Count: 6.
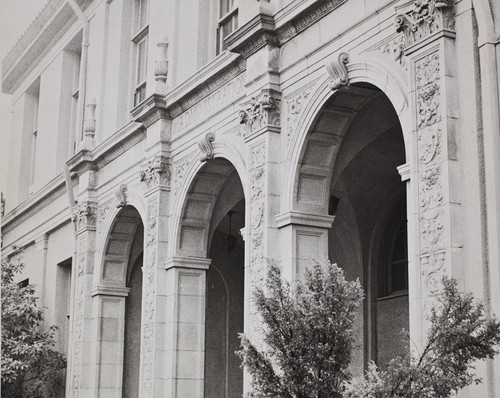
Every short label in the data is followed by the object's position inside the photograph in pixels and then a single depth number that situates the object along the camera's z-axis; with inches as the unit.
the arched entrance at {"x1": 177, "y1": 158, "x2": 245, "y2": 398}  912.3
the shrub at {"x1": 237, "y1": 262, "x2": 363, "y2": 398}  355.6
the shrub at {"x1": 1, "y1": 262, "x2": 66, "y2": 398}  948.6
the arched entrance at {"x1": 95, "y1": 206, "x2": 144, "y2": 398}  896.3
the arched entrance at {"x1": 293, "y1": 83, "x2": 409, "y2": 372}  715.4
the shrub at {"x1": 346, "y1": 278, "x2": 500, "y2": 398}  332.5
